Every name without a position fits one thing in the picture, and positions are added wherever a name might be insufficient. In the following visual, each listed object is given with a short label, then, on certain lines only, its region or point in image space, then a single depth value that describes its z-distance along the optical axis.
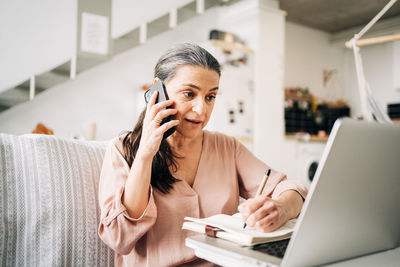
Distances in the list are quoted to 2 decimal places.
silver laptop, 0.54
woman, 0.93
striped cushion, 0.97
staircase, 3.42
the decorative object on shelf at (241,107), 4.29
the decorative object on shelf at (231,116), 4.20
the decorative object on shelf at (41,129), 2.90
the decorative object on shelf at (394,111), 5.20
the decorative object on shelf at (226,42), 4.11
